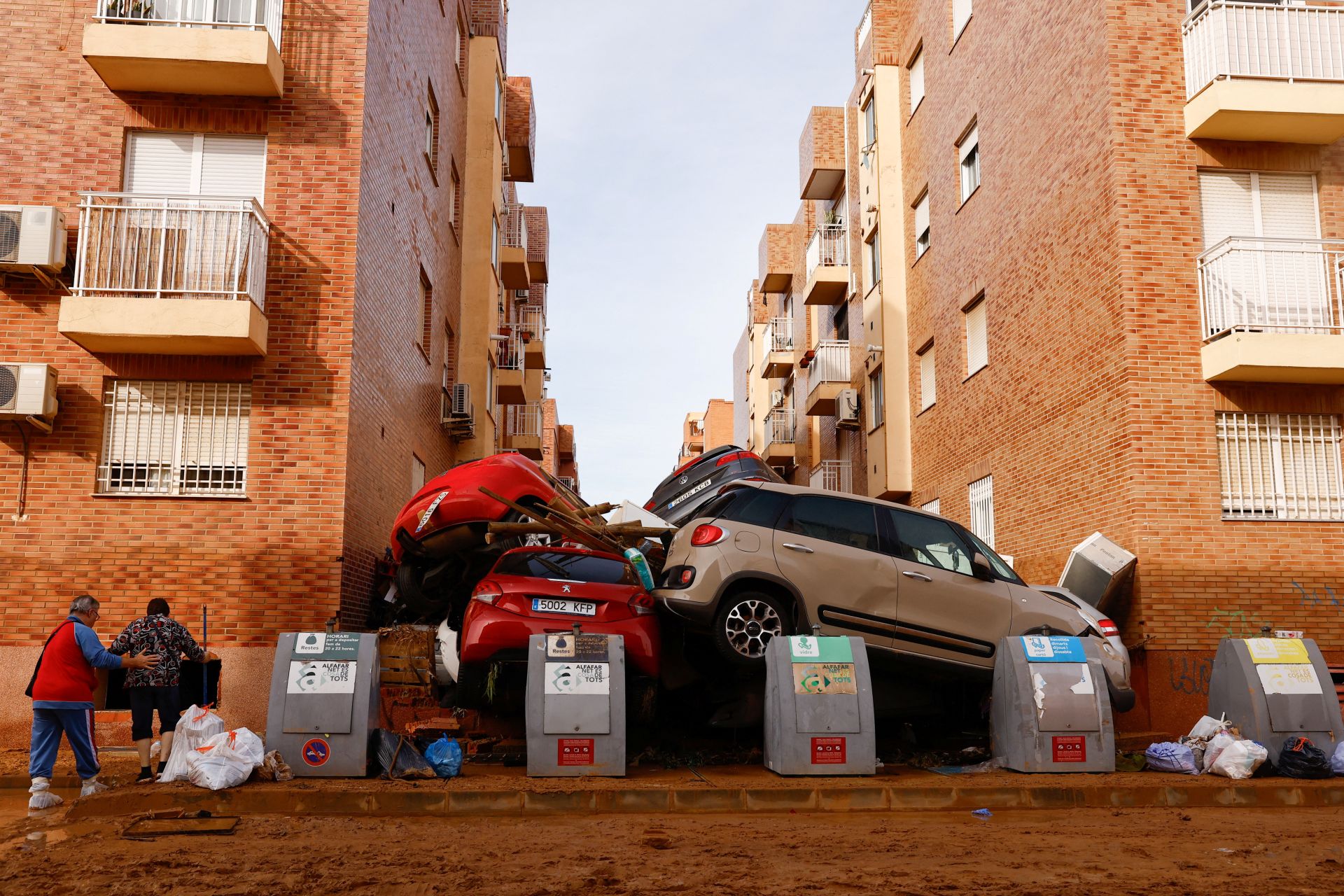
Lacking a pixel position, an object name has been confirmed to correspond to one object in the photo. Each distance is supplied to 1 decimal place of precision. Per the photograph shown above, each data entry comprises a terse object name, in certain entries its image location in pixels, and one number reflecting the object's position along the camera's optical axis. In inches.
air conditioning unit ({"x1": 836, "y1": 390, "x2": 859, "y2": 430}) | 968.3
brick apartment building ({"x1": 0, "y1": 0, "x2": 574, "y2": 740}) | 458.3
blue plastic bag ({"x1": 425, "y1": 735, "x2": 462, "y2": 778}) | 338.0
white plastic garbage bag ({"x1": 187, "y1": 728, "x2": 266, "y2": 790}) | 313.9
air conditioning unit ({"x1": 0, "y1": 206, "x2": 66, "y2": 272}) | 462.6
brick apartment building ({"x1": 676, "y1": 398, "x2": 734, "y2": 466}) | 2559.1
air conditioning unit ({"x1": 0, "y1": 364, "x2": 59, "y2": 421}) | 454.3
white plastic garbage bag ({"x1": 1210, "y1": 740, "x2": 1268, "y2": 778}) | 350.6
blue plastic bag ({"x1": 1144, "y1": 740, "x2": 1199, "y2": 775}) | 365.1
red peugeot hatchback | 355.6
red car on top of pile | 414.6
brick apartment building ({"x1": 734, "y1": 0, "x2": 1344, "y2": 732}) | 478.9
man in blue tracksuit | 328.5
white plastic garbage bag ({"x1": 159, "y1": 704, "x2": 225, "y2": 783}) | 325.4
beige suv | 368.5
